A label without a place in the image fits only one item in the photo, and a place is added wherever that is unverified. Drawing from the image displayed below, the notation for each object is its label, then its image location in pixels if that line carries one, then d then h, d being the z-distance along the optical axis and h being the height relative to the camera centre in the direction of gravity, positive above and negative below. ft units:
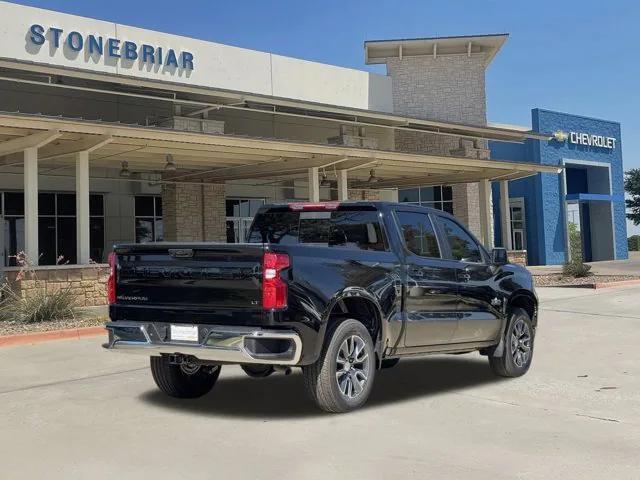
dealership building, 53.31 +10.12
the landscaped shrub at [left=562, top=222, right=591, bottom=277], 77.00 -1.66
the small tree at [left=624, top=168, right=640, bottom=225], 205.16 +17.21
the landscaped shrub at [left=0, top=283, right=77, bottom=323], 41.86 -2.38
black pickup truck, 18.70 -1.13
